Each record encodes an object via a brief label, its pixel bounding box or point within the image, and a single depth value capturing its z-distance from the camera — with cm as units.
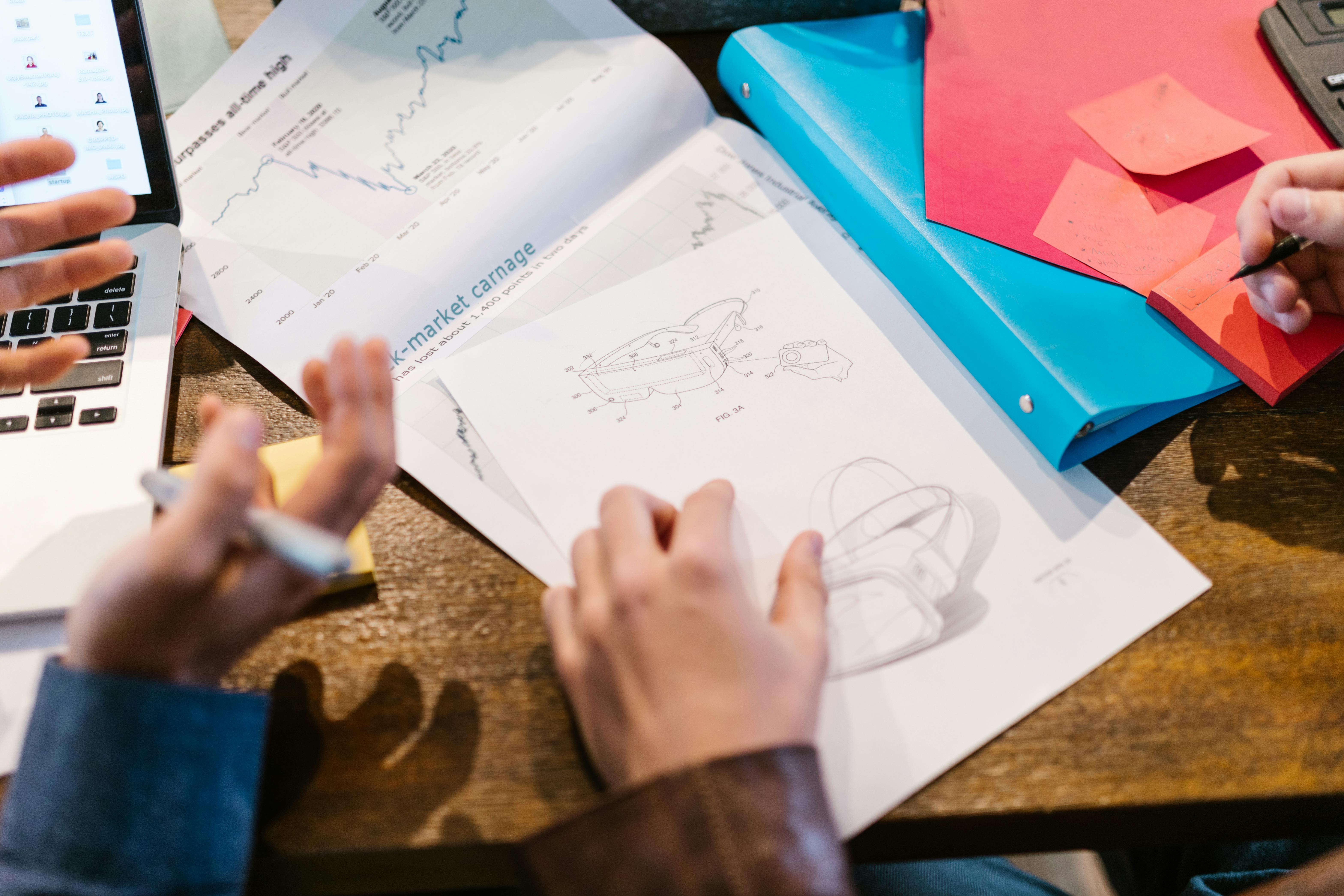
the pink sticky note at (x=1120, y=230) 55
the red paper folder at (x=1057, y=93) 58
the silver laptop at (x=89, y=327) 46
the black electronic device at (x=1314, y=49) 62
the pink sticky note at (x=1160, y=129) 60
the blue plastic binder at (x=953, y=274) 50
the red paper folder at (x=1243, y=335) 52
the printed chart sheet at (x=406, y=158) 58
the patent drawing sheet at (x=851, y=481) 43
